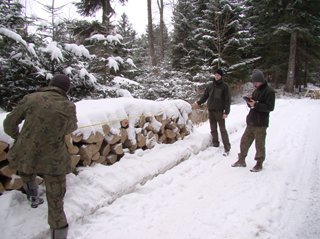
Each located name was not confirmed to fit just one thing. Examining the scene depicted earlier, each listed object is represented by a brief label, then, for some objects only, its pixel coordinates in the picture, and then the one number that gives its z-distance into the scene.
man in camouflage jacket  1.76
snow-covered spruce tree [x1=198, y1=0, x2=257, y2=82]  14.50
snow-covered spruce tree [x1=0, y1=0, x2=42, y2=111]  4.51
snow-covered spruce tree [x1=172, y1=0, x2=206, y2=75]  15.62
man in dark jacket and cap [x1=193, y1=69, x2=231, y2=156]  4.39
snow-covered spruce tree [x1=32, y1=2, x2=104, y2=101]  4.98
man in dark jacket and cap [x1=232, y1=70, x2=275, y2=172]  3.37
